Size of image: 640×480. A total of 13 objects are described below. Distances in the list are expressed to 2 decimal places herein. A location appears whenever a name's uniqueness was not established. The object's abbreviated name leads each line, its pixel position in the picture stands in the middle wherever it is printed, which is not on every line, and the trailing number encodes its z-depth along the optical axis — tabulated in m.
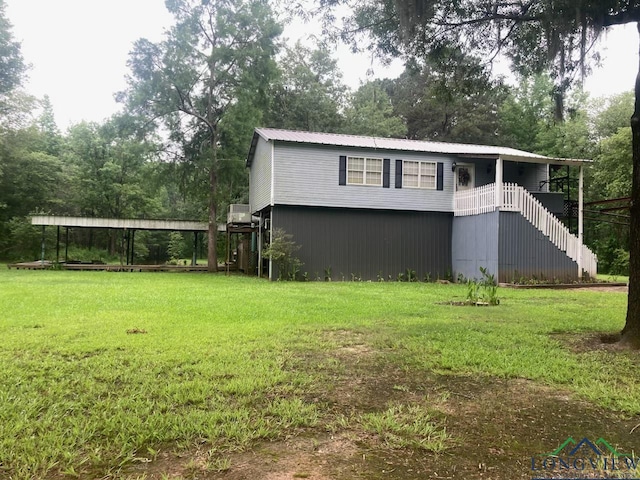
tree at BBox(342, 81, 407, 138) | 32.34
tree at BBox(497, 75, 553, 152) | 33.75
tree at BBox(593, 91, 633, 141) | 28.00
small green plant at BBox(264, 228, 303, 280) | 15.10
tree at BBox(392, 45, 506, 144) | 34.44
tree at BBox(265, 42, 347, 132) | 32.09
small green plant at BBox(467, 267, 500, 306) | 8.66
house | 14.58
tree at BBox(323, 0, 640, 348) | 5.06
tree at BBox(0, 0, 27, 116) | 23.55
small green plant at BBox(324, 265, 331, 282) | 15.92
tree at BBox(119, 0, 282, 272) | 20.39
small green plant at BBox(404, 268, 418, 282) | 16.31
